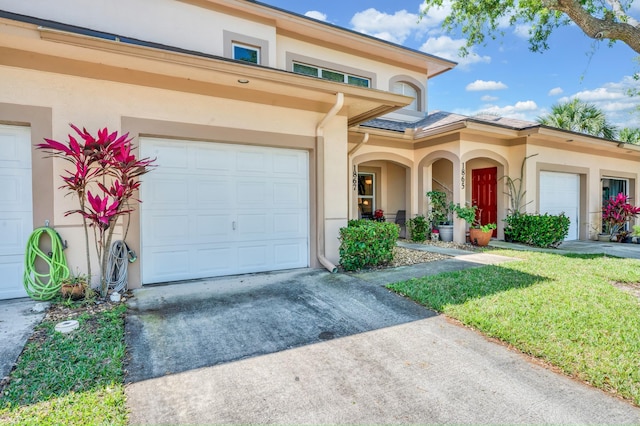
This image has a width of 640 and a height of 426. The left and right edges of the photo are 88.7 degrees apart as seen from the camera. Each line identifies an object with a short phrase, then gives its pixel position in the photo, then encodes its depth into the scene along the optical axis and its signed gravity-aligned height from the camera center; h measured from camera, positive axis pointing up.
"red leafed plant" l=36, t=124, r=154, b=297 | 4.26 +0.45
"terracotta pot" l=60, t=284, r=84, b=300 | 4.46 -1.12
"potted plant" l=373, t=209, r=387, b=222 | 11.56 -0.34
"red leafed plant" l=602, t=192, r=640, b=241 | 11.67 -0.32
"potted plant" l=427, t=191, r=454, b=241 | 10.33 -0.20
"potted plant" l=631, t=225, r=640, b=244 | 11.38 -1.11
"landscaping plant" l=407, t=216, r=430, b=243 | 10.32 -0.73
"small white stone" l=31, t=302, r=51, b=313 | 4.12 -1.25
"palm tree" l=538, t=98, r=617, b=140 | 18.02 +4.85
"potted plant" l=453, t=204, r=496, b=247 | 9.40 -0.66
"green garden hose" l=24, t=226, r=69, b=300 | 4.45 -0.80
